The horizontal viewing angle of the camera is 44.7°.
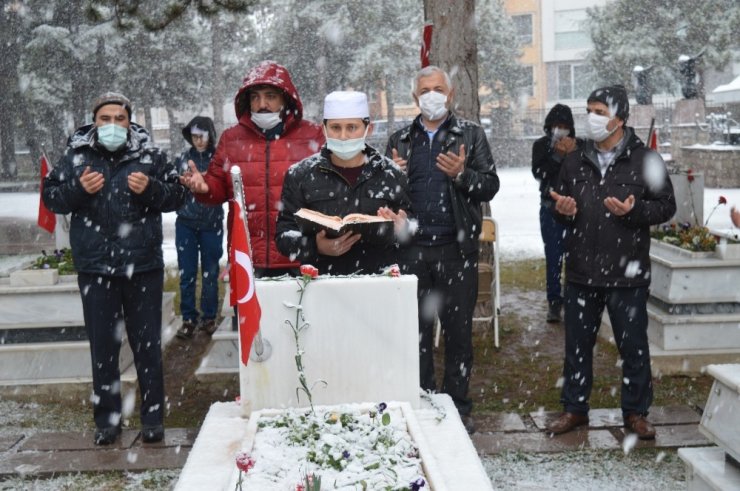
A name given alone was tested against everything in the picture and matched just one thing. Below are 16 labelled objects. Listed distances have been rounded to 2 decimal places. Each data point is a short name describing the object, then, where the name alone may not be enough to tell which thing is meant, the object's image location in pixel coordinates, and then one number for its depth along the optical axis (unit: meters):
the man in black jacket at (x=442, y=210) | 5.34
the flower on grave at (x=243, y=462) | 2.79
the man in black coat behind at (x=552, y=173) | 7.82
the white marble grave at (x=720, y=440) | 3.58
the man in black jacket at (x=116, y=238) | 5.19
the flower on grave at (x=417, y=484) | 2.84
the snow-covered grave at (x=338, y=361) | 3.59
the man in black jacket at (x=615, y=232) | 5.19
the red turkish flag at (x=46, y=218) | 8.04
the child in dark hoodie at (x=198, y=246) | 8.08
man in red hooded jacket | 5.25
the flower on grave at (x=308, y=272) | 3.60
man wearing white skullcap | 4.43
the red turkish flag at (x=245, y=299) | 3.46
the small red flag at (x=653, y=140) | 8.44
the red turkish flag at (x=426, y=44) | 7.87
